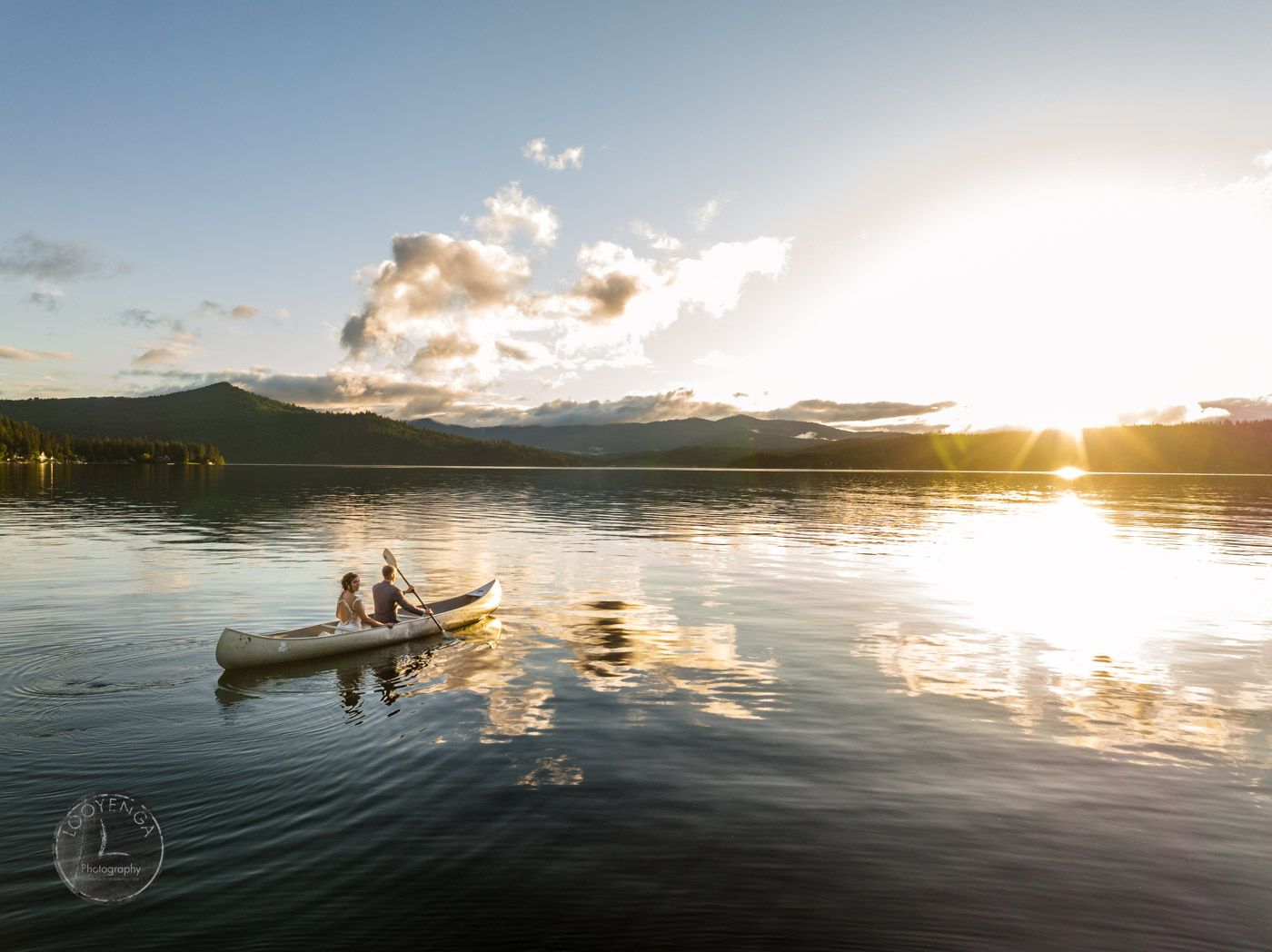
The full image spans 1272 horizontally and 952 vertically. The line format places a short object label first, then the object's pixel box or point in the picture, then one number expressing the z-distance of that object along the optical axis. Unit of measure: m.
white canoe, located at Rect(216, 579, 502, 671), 21.78
